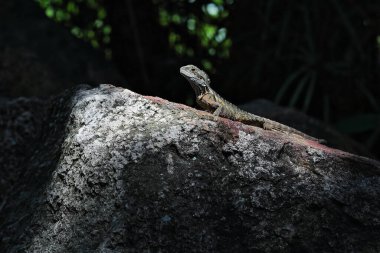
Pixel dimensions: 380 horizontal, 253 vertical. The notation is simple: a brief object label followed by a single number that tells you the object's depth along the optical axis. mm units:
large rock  5762
